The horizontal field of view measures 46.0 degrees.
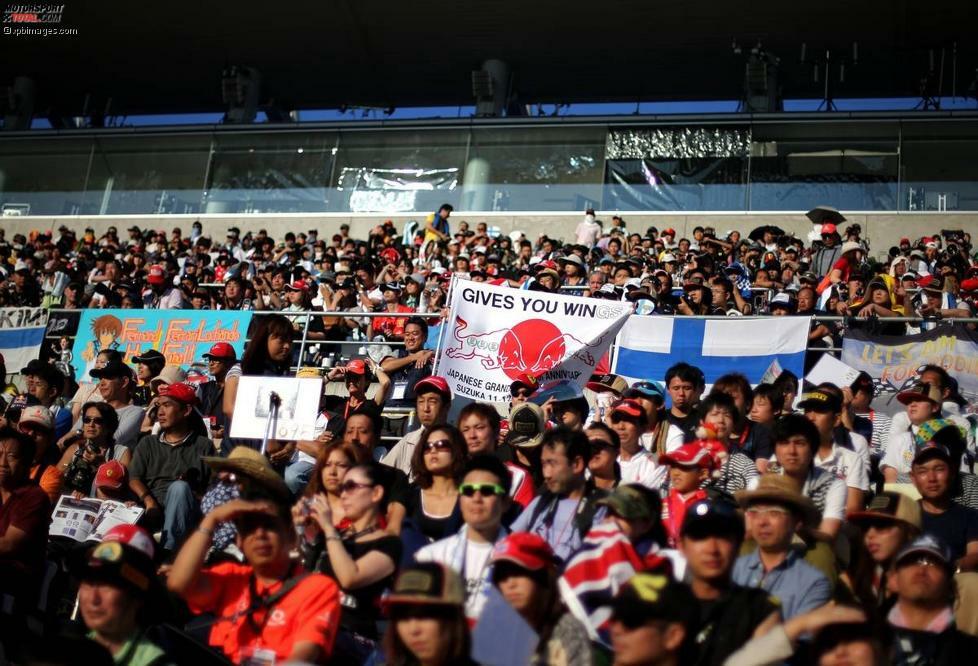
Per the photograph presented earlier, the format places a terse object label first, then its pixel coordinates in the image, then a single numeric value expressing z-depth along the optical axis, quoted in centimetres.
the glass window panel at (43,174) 2677
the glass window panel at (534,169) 2347
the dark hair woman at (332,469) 632
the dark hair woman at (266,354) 859
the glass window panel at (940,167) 2108
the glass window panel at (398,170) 2455
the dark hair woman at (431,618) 436
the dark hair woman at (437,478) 642
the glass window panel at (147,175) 2611
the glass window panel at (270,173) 2519
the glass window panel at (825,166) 2156
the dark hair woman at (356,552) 548
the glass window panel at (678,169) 2217
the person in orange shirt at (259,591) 505
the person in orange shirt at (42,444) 820
